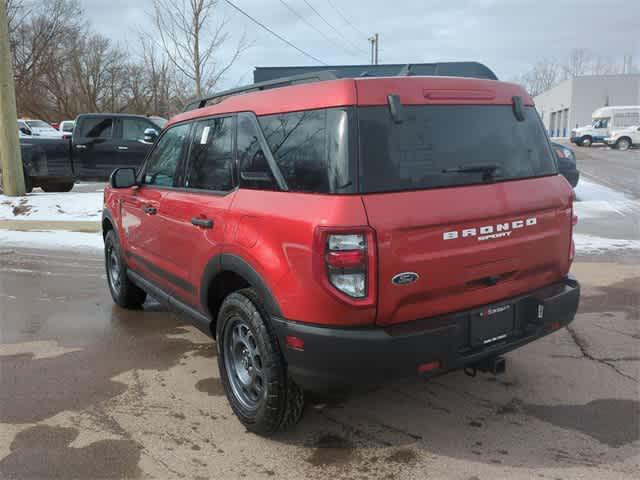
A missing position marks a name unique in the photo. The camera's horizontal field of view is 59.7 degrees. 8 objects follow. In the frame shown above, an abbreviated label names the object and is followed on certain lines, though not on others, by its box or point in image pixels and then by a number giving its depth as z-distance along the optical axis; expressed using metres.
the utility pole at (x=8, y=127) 11.27
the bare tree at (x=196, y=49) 16.45
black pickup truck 12.91
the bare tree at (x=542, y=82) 106.75
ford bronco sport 2.55
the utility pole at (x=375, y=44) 49.15
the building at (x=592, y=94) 56.69
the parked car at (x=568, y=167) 11.53
